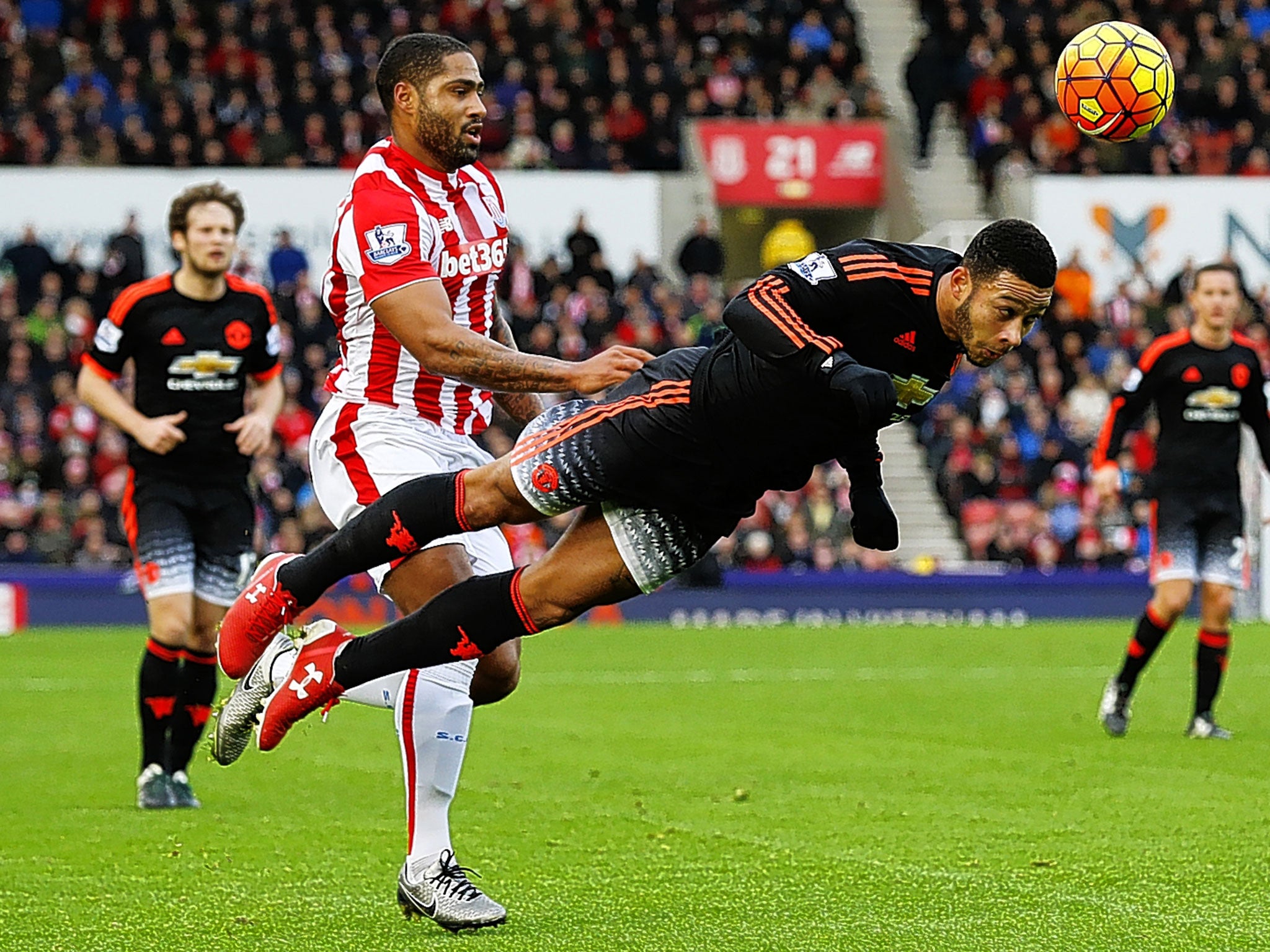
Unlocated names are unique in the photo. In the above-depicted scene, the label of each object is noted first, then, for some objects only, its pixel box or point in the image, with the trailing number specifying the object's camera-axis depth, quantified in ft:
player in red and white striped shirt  18.51
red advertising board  87.86
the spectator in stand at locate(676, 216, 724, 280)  83.56
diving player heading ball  17.37
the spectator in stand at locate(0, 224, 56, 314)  74.18
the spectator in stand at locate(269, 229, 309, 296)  76.43
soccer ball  21.03
